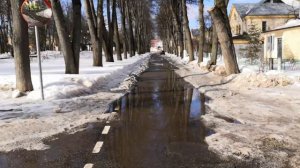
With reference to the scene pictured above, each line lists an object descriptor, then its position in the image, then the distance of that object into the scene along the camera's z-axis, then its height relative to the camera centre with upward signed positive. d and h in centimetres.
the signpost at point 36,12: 756 +153
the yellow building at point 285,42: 1899 +107
